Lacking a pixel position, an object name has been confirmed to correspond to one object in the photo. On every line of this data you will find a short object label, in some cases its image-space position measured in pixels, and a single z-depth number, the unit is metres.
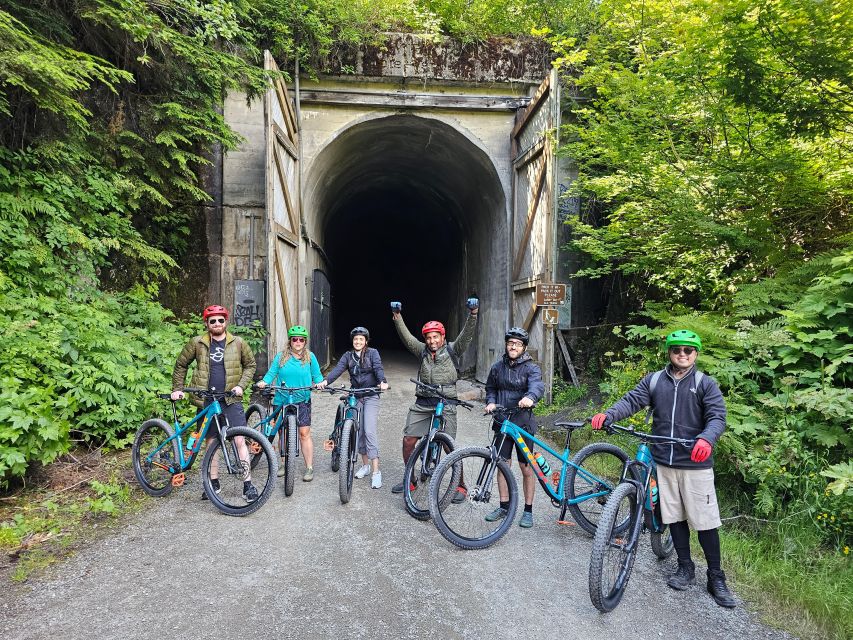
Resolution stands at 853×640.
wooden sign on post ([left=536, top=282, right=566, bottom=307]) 8.66
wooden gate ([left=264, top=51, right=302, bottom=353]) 8.32
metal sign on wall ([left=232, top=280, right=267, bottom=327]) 9.70
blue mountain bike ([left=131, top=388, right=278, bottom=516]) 4.56
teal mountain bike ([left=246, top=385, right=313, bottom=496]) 5.00
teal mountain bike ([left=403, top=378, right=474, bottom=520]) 4.63
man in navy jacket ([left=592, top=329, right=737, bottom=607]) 3.39
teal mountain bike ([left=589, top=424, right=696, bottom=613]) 3.16
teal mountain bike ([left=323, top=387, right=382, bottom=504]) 4.91
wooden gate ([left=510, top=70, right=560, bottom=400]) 8.77
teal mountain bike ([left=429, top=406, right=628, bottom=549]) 4.04
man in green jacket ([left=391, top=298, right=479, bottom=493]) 4.99
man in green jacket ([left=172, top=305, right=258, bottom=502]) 4.84
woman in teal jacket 5.40
